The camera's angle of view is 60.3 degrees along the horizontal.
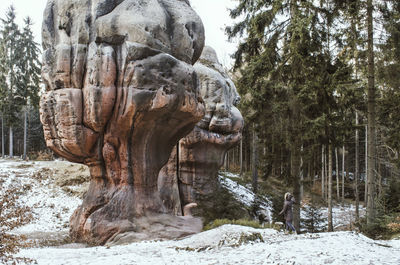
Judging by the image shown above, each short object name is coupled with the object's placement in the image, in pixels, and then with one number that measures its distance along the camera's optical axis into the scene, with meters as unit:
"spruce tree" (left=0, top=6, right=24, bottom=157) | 30.78
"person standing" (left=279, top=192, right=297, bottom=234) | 12.00
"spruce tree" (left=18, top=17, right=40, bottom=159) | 31.81
